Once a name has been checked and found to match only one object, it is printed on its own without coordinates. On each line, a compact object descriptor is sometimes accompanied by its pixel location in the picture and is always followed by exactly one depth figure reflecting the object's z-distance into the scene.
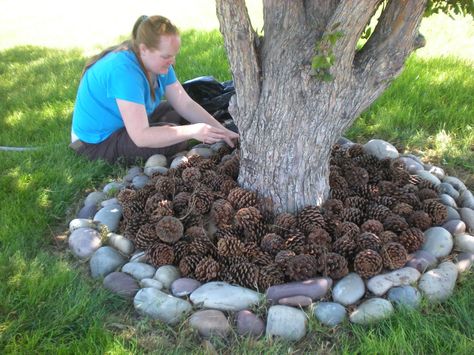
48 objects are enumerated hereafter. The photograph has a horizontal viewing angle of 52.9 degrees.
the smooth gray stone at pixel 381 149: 3.45
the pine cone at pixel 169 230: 2.64
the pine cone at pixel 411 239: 2.60
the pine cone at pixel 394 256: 2.47
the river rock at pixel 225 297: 2.32
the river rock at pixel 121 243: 2.75
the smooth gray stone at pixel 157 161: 3.55
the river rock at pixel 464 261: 2.51
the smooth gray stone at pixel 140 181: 3.26
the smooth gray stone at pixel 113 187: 3.24
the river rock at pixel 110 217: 2.90
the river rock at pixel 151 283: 2.44
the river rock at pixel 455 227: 2.74
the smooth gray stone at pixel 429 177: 3.21
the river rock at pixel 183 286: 2.41
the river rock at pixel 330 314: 2.25
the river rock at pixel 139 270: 2.52
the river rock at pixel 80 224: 2.87
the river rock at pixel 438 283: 2.35
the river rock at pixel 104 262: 2.57
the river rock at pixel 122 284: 2.43
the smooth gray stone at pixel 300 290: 2.34
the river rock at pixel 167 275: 2.48
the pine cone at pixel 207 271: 2.46
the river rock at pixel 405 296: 2.31
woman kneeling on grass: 3.16
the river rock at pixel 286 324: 2.21
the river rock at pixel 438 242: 2.61
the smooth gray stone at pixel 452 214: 2.87
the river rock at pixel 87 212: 3.06
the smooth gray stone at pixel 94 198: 3.18
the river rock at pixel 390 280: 2.39
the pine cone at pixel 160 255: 2.57
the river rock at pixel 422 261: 2.50
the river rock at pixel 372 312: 2.24
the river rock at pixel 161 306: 2.30
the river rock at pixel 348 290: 2.35
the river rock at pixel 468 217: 2.85
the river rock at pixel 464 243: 2.63
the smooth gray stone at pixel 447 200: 2.98
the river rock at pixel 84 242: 2.71
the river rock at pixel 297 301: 2.30
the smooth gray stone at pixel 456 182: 3.22
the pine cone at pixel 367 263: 2.43
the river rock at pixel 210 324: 2.22
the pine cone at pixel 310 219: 2.66
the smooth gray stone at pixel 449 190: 3.13
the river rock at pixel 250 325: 2.22
